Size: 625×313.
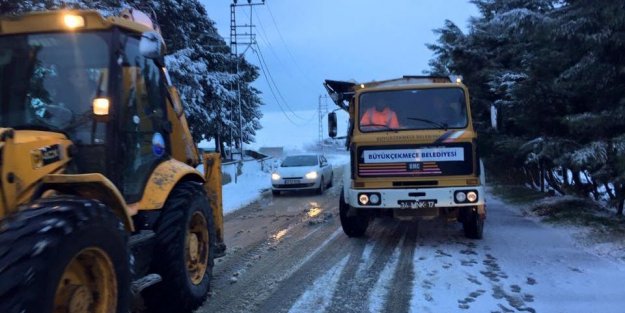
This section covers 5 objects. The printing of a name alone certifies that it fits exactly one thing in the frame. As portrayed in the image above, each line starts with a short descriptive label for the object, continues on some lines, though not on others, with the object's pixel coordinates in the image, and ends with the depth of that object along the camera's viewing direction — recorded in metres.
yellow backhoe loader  3.16
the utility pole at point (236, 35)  35.18
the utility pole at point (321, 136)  71.90
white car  18.08
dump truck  8.41
